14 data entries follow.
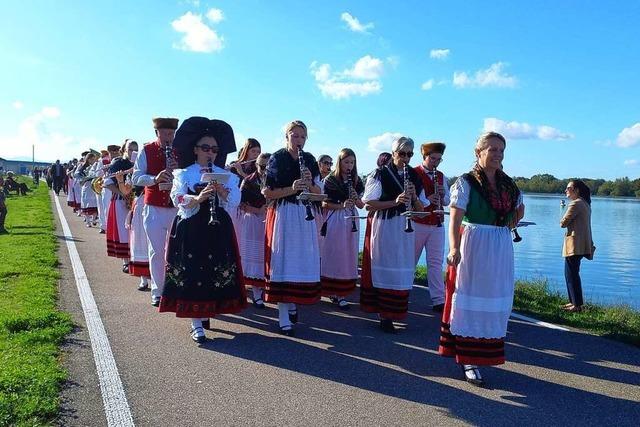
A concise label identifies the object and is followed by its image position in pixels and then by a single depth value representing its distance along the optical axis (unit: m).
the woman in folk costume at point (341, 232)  7.88
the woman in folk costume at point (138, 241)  7.82
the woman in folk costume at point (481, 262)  4.78
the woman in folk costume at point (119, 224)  9.87
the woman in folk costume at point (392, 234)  6.51
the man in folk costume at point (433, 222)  7.61
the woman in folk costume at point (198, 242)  5.83
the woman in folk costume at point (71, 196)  22.73
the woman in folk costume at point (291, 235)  6.35
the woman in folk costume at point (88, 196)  17.77
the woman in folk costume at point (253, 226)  7.88
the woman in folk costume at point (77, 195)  21.56
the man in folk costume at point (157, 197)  7.02
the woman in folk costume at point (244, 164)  8.32
